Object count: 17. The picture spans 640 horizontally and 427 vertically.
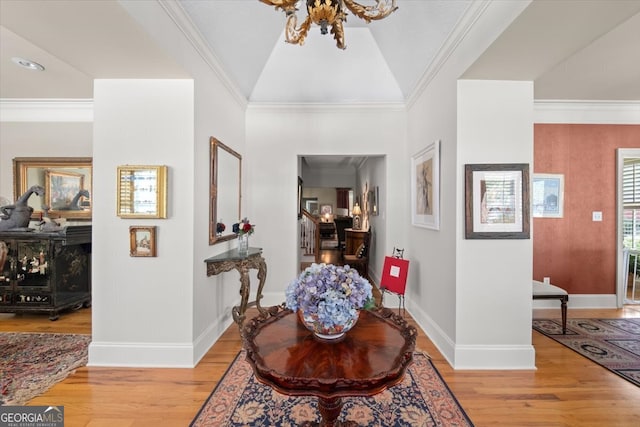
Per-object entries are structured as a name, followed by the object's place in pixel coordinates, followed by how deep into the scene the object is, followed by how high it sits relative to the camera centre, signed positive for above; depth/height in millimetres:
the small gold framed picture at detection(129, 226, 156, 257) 2516 -257
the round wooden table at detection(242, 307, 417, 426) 1161 -679
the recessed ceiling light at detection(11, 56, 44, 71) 2979 +1587
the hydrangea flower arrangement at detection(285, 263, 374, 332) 1369 -418
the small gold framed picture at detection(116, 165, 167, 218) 2502 +153
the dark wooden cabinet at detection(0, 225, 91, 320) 3508 -764
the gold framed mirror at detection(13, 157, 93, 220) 4121 +414
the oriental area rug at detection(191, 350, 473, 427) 1869 -1378
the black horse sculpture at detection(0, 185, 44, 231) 3551 -44
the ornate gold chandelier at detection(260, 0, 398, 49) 1654 +1233
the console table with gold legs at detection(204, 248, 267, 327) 2842 -563
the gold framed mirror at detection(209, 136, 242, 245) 2941 +253
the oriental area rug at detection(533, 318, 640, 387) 2576 -1367
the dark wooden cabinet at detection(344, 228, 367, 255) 5954 -598
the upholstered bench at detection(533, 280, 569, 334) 3106 -898
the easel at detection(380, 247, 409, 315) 3342 -763
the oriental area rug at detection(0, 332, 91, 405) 2195 -1384
